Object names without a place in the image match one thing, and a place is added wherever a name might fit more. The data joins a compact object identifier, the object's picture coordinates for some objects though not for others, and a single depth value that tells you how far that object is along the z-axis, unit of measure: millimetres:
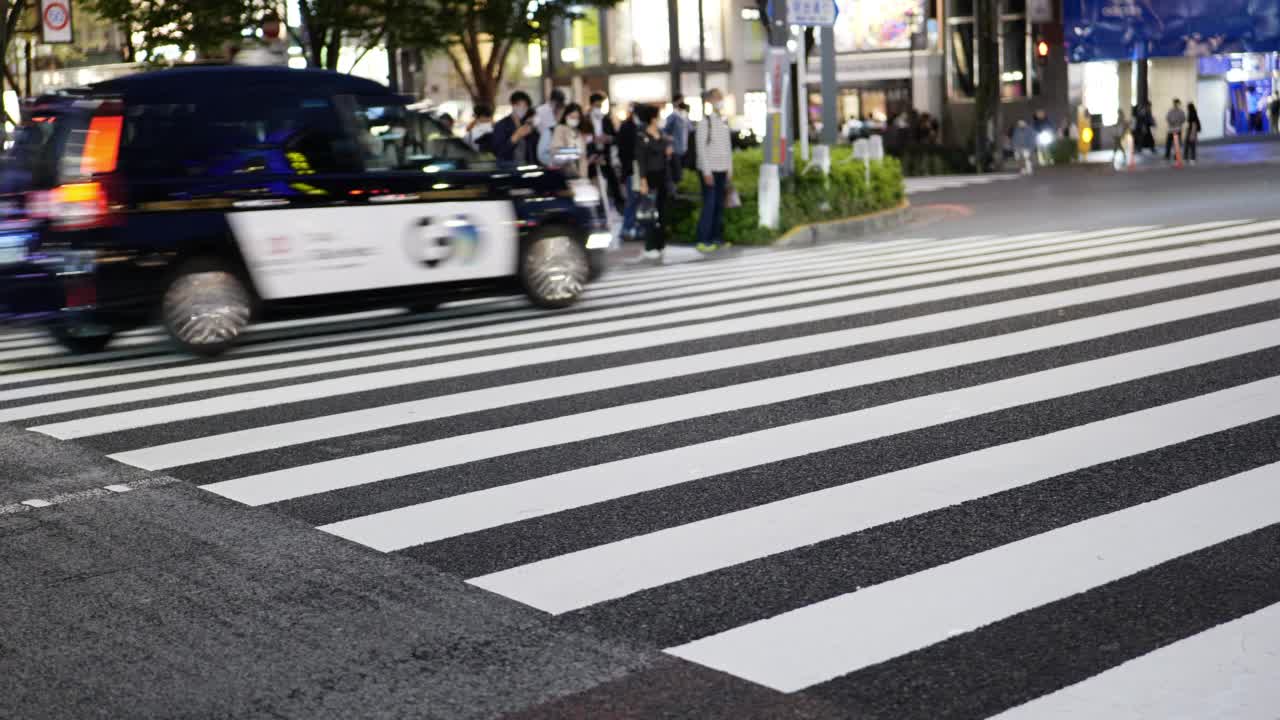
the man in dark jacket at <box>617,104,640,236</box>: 17391
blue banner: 38250
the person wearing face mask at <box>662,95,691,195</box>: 16688
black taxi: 9609
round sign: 24656
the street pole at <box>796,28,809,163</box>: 20656
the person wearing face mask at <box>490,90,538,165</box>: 17047
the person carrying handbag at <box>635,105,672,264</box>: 16172
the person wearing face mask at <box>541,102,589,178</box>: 17469
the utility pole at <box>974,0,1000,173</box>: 36531
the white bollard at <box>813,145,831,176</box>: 19328
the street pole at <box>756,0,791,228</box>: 17688
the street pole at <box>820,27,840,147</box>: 26594
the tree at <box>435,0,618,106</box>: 27859
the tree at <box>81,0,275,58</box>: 22422
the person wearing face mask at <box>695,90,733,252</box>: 16255
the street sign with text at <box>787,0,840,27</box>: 18750
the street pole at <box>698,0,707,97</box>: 46175
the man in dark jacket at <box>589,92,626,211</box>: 19188
